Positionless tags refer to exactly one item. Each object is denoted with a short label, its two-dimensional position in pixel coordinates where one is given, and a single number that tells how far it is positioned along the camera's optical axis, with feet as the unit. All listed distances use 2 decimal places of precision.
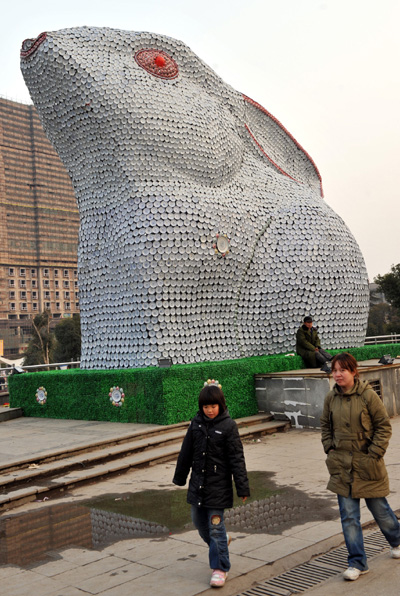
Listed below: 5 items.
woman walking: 13.42
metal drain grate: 13.02
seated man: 37.96
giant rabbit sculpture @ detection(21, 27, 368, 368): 36.76
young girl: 13.60
